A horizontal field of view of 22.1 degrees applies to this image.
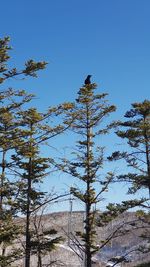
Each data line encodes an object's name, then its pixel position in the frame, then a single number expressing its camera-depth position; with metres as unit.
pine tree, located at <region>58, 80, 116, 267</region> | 23.17
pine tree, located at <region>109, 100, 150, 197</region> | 23.22
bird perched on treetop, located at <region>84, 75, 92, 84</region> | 26.06
